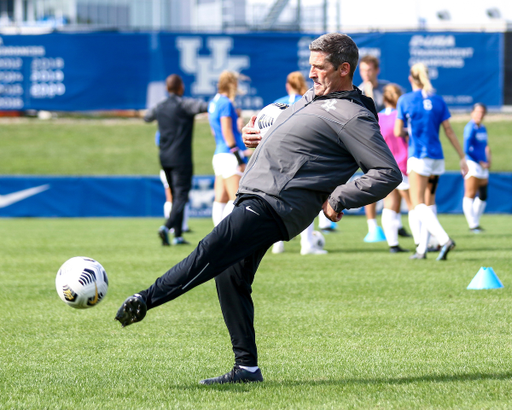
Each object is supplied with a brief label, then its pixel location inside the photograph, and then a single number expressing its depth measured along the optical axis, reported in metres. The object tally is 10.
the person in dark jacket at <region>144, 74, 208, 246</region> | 22.44
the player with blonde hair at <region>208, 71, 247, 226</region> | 19.11
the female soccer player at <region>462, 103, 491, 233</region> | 26.58
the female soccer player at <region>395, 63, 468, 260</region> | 17.83
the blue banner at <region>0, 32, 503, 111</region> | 40.66
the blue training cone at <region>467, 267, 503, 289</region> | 13.95
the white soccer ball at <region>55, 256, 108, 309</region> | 8.76
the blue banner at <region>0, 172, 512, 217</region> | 35.09
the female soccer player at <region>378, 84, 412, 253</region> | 19.91
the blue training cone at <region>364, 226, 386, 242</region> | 23.60
